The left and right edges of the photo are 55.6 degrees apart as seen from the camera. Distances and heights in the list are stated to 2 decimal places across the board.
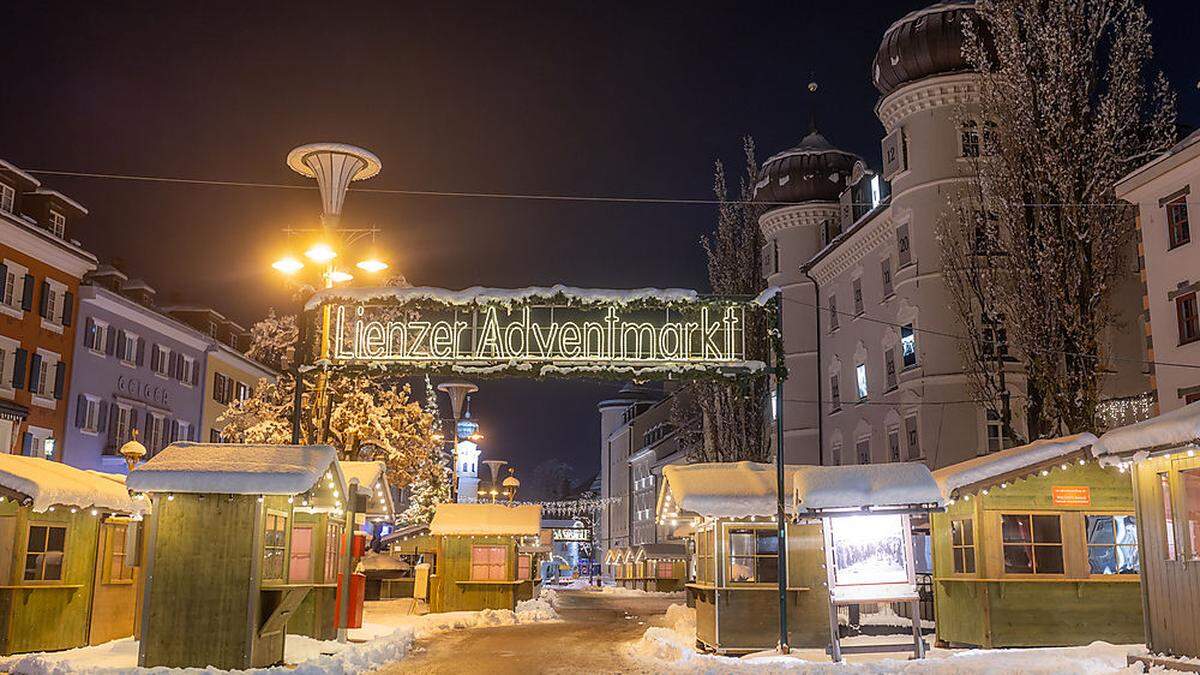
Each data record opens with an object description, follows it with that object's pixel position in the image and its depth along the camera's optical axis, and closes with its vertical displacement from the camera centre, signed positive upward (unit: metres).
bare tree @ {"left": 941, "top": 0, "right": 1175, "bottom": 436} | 27.77 +9.25
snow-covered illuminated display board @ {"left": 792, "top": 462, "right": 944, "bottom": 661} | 18.06 +0.35
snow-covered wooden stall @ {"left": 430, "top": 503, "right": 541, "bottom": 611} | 32.12 -0.07
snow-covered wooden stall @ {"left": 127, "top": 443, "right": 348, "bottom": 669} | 15.34 -0.11
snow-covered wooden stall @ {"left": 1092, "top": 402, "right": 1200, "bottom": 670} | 14.45 +0.43
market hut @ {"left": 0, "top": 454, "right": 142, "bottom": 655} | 17.47 -0.11
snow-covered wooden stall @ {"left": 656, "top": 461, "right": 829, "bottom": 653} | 19.84 -0.23
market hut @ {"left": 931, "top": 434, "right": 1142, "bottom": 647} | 19.16 +0.00
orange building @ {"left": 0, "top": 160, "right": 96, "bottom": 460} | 38.69 +8.49
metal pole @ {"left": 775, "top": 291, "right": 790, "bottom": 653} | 18.20 +0.21
